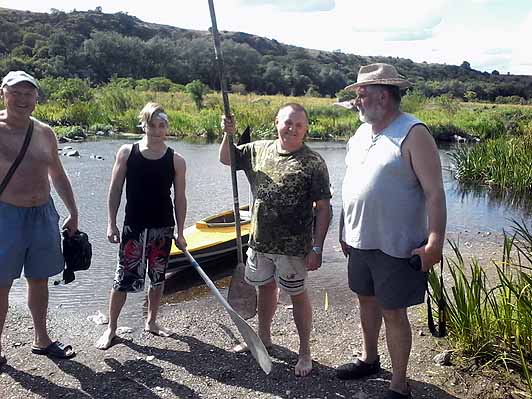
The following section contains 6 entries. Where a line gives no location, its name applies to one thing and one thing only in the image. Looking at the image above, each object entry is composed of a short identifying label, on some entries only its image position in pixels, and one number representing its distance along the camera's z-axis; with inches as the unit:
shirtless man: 143.9
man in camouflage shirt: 146.4
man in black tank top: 161.2
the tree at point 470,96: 2332.4
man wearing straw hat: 124.3
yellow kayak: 264.2
